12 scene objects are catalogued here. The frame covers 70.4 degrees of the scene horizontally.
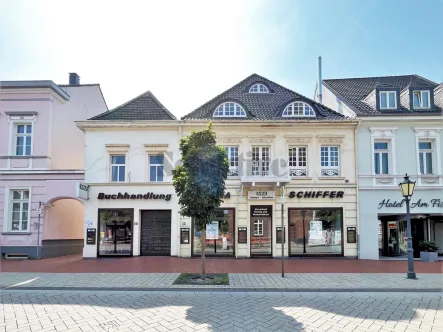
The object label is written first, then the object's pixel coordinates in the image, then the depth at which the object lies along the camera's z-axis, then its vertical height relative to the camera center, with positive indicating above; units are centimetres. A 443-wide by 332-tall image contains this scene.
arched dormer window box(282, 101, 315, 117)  1774 +529
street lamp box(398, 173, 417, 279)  1103 -51
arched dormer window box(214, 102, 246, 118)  1770 +522
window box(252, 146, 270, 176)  1714 +233
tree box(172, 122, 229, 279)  1055 +90
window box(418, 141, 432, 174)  1714 +263
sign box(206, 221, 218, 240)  1677 -152
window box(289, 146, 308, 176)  1709 +233
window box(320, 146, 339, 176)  1706 +236
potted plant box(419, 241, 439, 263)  1572 -239
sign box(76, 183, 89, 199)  1560 +63
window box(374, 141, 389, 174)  1714 +248
